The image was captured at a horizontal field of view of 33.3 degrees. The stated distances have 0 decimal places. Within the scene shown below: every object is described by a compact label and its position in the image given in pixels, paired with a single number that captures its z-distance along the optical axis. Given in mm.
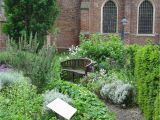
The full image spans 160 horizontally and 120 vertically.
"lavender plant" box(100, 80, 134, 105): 6533
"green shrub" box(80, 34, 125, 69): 10219
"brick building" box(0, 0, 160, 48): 17883
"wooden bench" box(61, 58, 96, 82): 8770
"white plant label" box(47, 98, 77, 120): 4298
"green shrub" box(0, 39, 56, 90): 6214
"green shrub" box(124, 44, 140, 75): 7549
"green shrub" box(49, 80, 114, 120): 4794
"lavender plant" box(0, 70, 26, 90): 5528
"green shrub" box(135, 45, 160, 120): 5135
